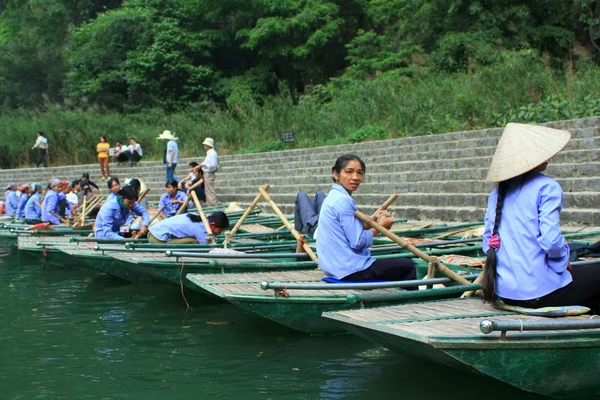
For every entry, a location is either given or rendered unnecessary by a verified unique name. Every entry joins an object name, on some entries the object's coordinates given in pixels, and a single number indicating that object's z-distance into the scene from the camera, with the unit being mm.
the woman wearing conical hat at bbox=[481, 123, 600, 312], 3568
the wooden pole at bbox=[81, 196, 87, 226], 11366
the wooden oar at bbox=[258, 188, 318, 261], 6137
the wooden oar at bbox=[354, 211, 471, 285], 4629
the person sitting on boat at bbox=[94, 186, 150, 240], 8375
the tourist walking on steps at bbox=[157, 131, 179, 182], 14398
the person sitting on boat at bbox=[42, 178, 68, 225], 12172
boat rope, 6326
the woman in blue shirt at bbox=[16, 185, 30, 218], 13969
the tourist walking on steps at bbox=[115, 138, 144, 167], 19625
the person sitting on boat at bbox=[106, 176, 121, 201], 8494
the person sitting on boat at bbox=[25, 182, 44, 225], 13406
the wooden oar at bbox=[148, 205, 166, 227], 9570
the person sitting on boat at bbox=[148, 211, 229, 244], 7645
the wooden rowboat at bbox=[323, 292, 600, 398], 3324
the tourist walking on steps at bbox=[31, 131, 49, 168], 21578
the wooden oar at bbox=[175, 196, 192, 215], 9864
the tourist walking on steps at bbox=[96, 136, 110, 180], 18250
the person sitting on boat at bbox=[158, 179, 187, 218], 10647
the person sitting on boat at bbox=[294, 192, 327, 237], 7974
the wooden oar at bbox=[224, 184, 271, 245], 7508
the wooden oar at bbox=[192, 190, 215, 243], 7551
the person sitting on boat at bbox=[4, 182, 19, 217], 15045
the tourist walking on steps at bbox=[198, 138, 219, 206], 12703
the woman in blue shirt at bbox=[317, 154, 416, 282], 4656
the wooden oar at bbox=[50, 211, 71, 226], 12107
